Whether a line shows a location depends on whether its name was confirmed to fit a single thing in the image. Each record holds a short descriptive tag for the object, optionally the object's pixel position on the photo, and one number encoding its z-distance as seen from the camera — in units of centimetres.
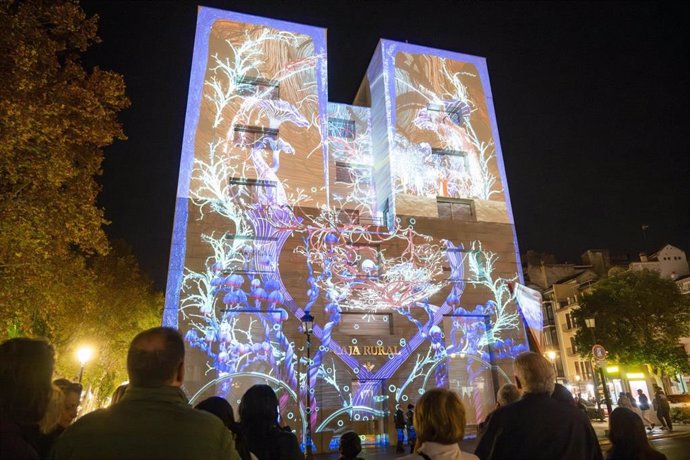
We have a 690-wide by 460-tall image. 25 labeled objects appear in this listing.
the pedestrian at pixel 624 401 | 1825
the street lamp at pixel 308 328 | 1421
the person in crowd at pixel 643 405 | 2051
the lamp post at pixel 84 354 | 1770
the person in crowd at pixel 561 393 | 460
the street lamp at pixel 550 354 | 2495
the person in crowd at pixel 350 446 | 454
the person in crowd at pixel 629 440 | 384
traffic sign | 1660
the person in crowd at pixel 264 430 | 379
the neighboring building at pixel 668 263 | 5453
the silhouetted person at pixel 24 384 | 271
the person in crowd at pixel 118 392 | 517
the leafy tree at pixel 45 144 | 1171
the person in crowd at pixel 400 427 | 1948
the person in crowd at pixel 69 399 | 484
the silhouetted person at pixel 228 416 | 339
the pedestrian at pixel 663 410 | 1919
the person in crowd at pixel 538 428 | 349
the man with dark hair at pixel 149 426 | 225
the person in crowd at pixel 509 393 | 545
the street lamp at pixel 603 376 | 1765
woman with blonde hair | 300
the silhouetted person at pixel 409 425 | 1922
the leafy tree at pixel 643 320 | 3075
